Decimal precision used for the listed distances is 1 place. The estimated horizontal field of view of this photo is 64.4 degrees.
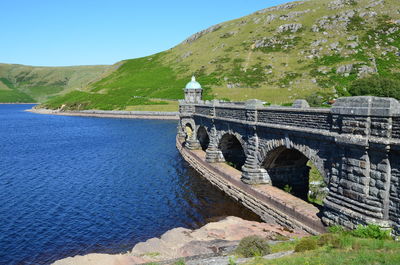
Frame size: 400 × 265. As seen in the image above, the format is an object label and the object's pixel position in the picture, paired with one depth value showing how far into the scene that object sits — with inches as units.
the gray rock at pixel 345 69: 3371.8
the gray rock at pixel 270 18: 5177.2
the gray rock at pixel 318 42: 4089.6
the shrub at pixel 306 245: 447.2
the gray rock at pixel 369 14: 4170.8
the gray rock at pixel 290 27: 4584.2
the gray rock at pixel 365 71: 3191.4
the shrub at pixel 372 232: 469.7
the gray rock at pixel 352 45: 3770.7
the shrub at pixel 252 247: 483.8
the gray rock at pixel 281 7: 5382.9
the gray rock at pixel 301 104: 732.7
